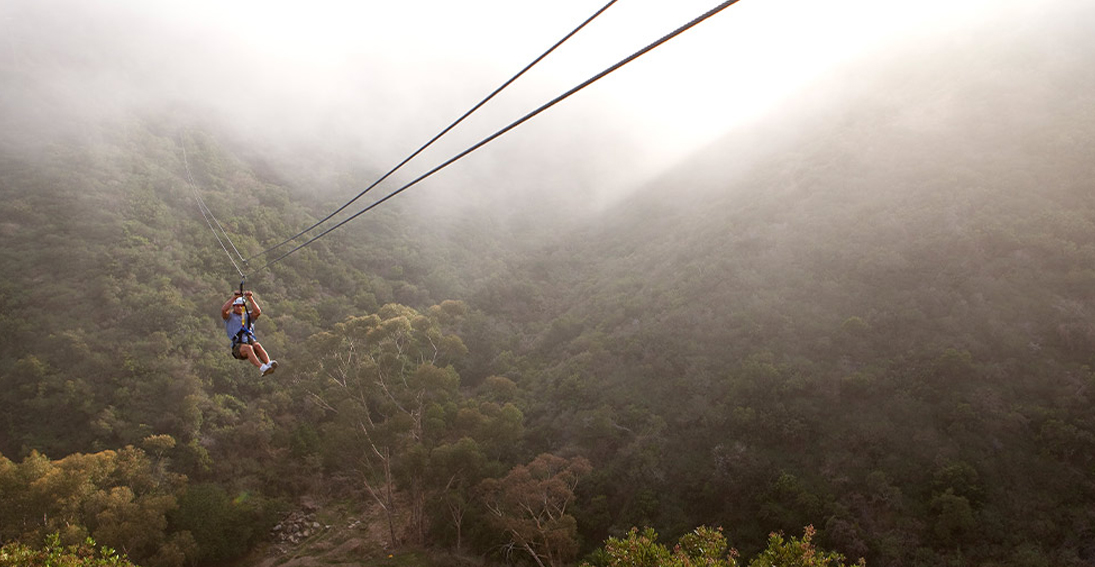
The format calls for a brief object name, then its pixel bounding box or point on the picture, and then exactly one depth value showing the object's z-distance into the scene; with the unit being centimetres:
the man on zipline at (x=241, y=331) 1009
